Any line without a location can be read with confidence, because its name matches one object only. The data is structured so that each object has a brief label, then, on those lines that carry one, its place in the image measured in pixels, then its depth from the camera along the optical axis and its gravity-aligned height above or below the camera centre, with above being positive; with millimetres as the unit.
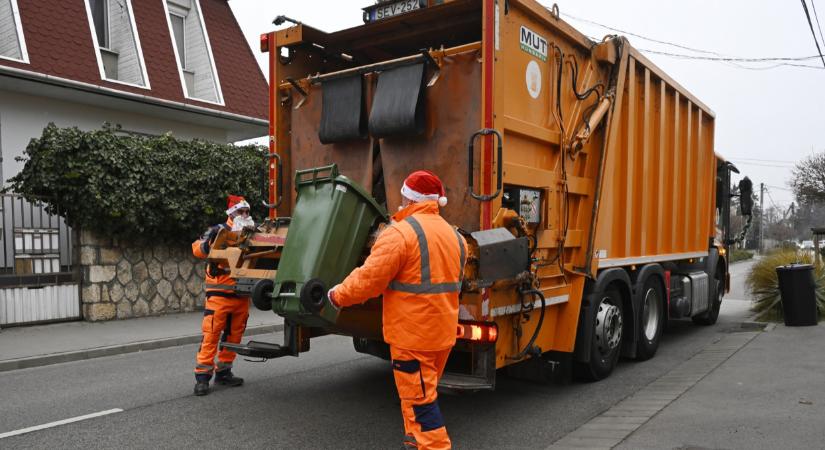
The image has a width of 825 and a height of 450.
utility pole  61281 +335
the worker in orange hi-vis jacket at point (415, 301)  3555 -501
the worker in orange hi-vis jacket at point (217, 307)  5691 -819
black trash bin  8500 -1167
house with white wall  9516 +2536
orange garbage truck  4355 +293
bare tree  32906 +1269
